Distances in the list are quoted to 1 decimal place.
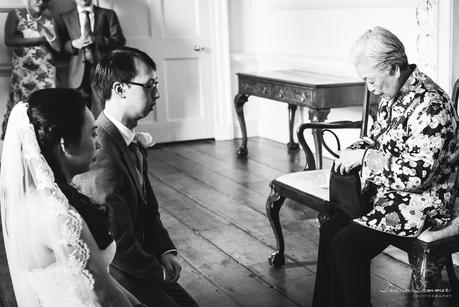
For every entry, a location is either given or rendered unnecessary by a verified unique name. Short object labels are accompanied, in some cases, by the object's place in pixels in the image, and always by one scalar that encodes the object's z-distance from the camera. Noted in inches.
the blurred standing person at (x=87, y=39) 237.0
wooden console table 192.9
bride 64.2
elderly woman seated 96.5
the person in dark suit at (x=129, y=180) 85.3
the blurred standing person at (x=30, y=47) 233.0
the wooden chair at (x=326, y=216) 96.7
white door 267.9
